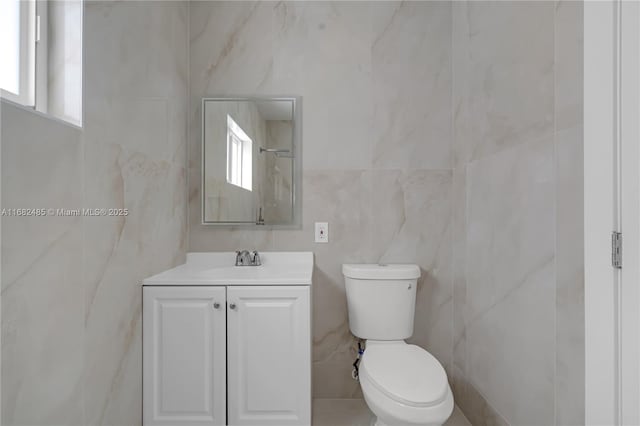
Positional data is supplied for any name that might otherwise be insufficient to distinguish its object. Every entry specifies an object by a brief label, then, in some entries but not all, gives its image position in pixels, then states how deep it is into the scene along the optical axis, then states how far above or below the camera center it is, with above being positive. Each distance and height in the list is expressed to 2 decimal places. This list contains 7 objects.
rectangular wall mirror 1.94 +0.29
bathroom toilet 1.20 -0.61
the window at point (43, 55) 0.91 +0.45
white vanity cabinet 1.43 -0.57
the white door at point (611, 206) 0.76 +0.02
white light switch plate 1.94 -0.10
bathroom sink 1.44 -0.27
